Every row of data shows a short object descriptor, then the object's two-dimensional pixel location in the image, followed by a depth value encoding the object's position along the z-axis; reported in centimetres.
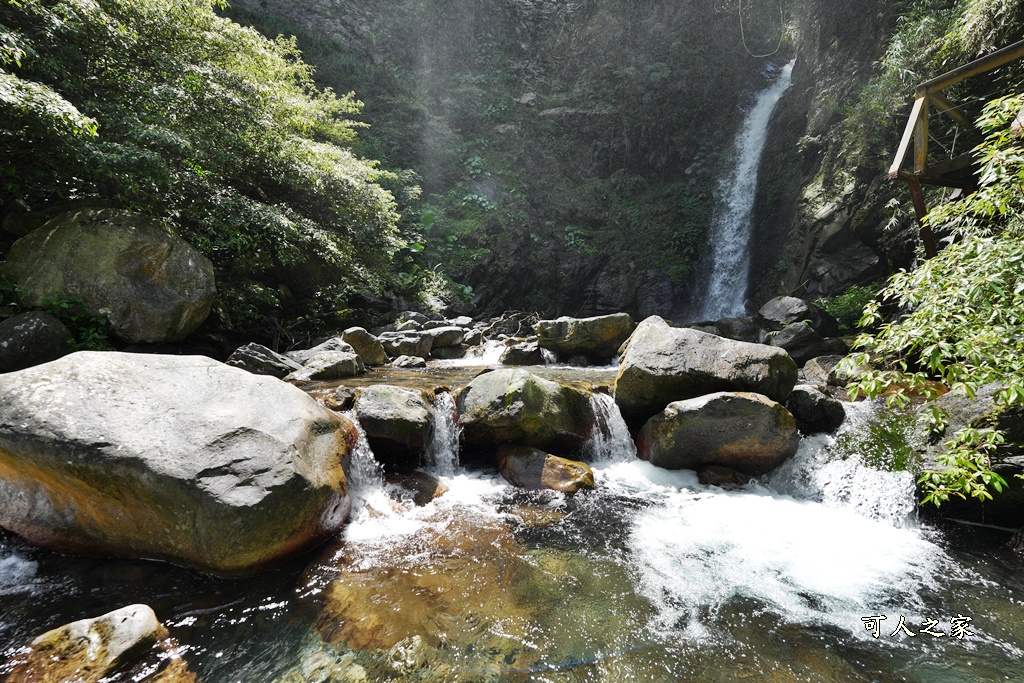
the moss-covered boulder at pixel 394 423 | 462
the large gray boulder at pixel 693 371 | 538
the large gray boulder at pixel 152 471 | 281
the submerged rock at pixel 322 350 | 801
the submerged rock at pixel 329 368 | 705
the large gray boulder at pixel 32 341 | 514
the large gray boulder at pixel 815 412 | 533
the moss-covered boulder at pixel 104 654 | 210
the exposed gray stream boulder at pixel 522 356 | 1056
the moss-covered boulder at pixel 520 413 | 499
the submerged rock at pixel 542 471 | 464
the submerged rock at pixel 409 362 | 942
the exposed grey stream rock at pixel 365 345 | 916
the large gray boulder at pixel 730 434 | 489
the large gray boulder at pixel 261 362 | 689
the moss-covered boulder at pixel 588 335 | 1034
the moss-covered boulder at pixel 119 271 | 602
